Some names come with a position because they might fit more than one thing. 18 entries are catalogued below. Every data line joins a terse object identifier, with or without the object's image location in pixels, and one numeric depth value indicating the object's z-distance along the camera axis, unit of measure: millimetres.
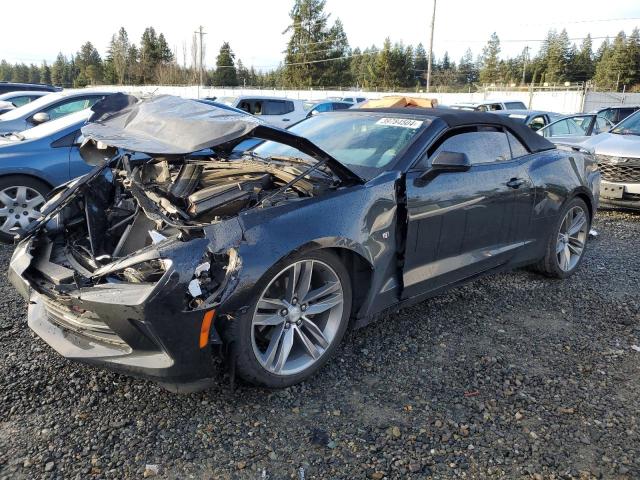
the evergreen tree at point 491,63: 88750
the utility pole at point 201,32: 60656
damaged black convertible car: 2506
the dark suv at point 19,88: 15867
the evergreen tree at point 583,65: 82769
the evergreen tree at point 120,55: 65812
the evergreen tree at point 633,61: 67750
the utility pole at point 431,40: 33581
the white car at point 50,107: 7910
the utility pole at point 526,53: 78750
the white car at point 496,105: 17341
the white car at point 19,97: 13285
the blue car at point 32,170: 5512
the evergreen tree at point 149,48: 70875
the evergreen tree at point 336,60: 68812
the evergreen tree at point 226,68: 77006
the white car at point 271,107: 14188
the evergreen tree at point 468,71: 101844
